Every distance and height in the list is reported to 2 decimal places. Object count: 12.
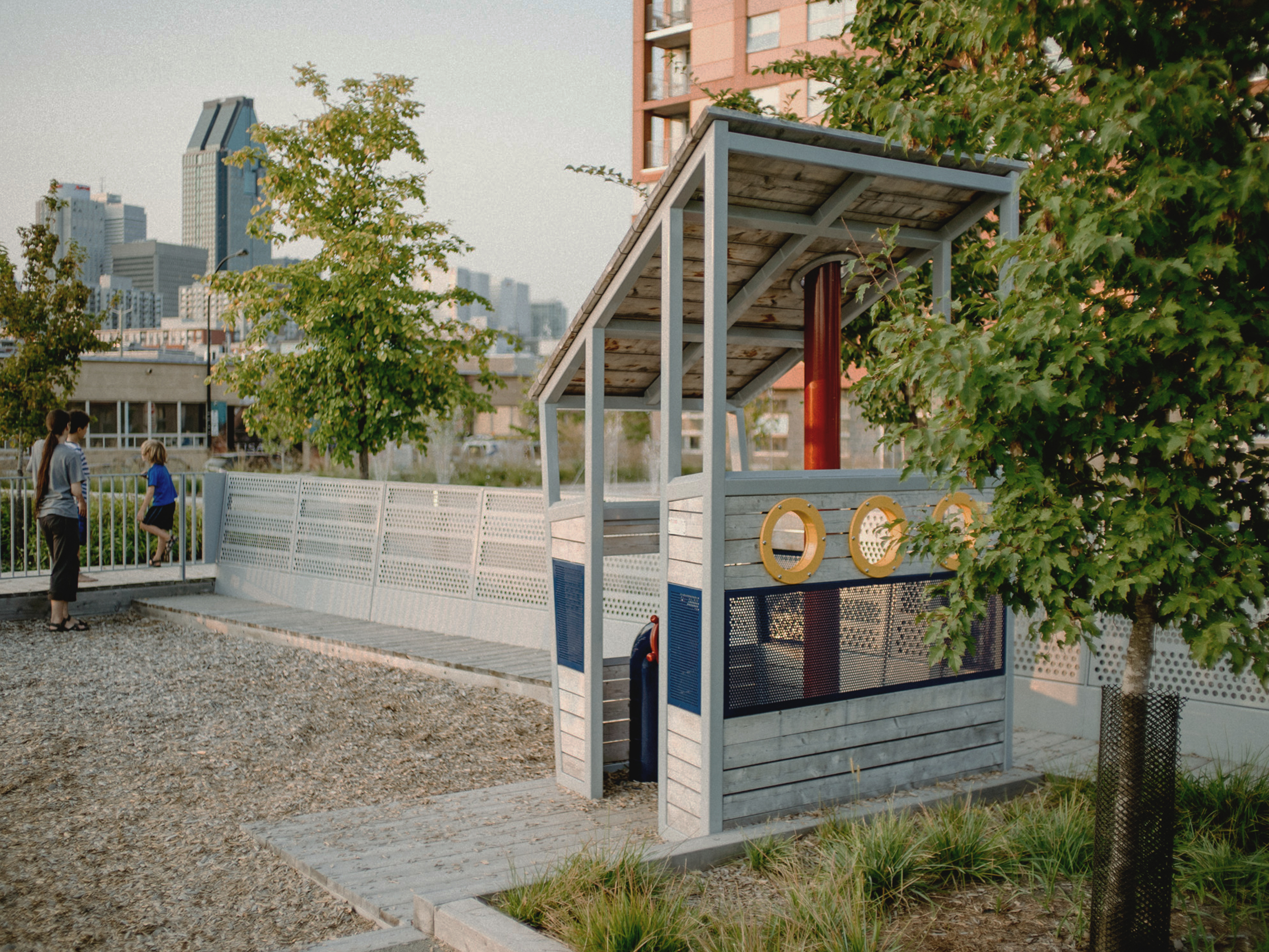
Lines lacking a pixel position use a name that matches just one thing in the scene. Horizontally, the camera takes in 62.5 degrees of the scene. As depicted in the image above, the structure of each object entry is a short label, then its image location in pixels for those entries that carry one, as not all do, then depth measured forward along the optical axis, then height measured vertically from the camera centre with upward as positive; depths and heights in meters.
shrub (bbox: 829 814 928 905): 4.09 -1.67
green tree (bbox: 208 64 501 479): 14.23 +1.98
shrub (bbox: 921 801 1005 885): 4.28 -1.69
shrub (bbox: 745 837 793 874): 4.50 -1.79
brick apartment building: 42.75 +17.09
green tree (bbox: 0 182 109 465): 20.38 +2.15
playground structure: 4.91 -0.48
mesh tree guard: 3.58 -1.34
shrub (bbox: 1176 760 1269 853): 4.61 -1.66
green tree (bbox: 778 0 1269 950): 3.05 +0.30
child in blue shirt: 13.98 -0.84
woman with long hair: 11.15 -0.65
